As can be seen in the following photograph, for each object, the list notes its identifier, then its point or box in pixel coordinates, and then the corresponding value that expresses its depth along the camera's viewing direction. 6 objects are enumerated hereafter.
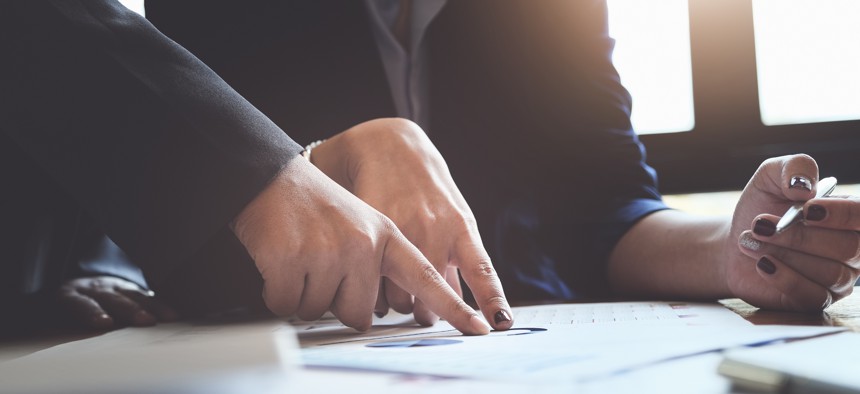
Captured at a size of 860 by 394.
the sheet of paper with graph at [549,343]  0.34
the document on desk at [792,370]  0.28
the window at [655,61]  1.91
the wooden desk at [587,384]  0.29
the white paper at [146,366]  0.28
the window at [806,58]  1.87
